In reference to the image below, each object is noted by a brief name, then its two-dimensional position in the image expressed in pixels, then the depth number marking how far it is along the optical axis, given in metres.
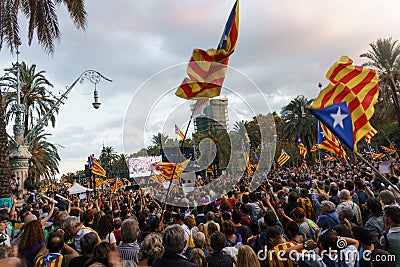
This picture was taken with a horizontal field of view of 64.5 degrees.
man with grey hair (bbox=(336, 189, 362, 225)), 5.27
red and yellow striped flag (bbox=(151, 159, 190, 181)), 10.02
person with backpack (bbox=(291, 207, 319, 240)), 4.44
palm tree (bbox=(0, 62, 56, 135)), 22.52
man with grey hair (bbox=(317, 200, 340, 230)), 4.78
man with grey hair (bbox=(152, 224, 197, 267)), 3.03
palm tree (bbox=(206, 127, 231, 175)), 47.84
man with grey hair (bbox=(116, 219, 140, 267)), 3.87
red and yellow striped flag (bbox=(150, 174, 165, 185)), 16.70
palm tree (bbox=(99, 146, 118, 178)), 84.00
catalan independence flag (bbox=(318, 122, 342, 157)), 9.30
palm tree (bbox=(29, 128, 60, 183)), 25.67
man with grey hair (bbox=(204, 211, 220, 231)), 5.65
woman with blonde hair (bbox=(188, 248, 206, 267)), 3.49
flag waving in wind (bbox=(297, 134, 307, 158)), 22.89
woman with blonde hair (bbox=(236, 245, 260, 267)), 3.05
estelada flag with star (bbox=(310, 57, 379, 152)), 3.87
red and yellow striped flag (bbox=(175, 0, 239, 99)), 6.03
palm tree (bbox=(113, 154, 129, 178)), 77.74
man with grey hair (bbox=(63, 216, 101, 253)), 4.46
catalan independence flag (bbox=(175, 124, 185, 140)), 15.92
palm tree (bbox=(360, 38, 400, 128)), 25.25
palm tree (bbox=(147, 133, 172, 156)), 60.28
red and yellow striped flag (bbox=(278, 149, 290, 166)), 21.57
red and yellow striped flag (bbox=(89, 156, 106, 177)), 15.22
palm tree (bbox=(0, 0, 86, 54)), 9.85
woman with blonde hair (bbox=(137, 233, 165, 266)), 3.50
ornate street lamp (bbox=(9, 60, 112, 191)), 12.02
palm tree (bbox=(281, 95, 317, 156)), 40.09
